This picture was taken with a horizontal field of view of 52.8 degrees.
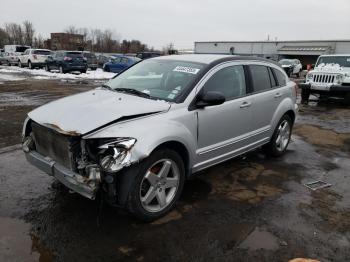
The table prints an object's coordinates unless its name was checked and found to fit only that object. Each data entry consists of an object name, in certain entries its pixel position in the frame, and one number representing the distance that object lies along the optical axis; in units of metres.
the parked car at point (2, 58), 36.59
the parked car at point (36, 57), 29.69
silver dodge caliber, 3.45
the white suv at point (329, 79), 13.01
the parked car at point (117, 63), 26.84
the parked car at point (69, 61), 25.62
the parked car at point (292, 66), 32.91
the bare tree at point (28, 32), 82.00
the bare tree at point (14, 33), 82.50
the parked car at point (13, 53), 33.53
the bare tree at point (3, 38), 79.88
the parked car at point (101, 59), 35.08
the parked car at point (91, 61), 30.14
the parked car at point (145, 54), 30.20
